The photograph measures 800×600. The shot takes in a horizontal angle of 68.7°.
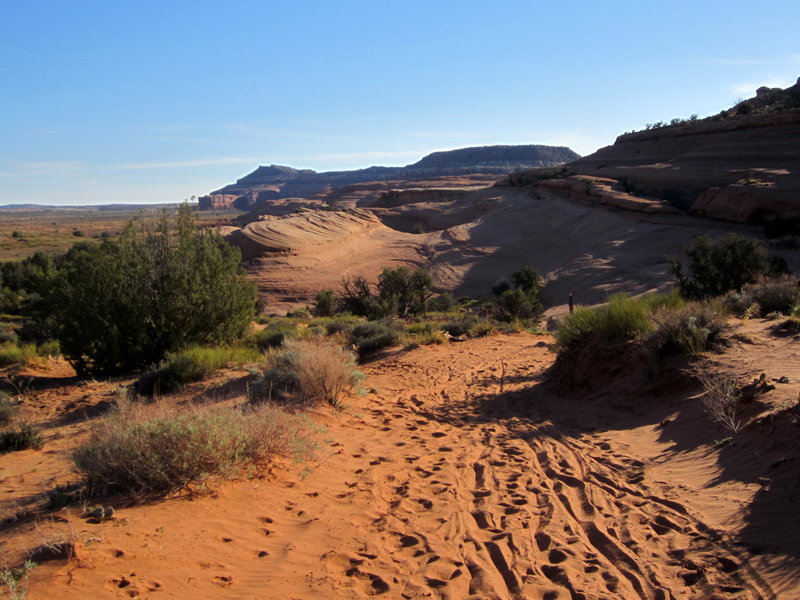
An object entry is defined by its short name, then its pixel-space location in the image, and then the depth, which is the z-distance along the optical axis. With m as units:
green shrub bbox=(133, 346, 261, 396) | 9.88
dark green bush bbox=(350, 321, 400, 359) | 13.06
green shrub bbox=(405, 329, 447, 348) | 13.76
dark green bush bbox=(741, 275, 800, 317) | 9.84
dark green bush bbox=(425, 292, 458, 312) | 25.95
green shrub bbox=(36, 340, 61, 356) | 14.55
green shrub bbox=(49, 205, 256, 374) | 11.88
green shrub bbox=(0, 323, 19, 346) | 17.09
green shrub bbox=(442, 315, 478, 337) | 15.44
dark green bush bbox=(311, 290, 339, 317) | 24.59
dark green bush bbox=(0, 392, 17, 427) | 8.23
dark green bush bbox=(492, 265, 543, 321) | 21.09
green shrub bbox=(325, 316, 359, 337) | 14.95
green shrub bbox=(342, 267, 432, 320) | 20.34
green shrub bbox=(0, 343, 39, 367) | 13.84
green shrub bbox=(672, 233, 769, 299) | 14.14
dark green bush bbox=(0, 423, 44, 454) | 7.24
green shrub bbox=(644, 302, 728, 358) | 7.53
